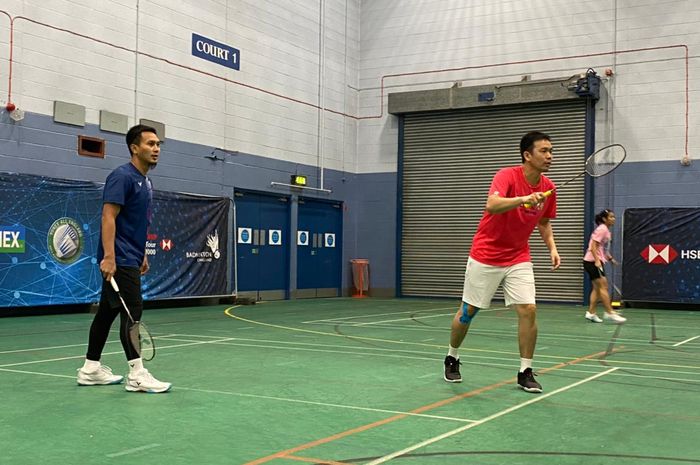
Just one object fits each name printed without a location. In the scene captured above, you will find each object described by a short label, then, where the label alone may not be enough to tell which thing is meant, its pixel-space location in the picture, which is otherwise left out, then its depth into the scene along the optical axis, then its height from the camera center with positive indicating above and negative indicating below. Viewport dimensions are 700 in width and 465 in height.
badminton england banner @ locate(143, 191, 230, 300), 17.41 +0.15
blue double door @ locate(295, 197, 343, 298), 22.80 +0.20
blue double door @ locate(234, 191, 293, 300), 20.56 +0.25
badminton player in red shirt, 6.65 +0.07
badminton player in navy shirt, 6.30 +0.01
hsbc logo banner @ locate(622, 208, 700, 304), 19.41 +0.13
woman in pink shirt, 14.34 +0.06
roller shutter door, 21.64 +2.08
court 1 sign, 18.97 +4.93
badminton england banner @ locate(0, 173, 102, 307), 14.11 +0.19
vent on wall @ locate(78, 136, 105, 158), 15.99 +2.13
